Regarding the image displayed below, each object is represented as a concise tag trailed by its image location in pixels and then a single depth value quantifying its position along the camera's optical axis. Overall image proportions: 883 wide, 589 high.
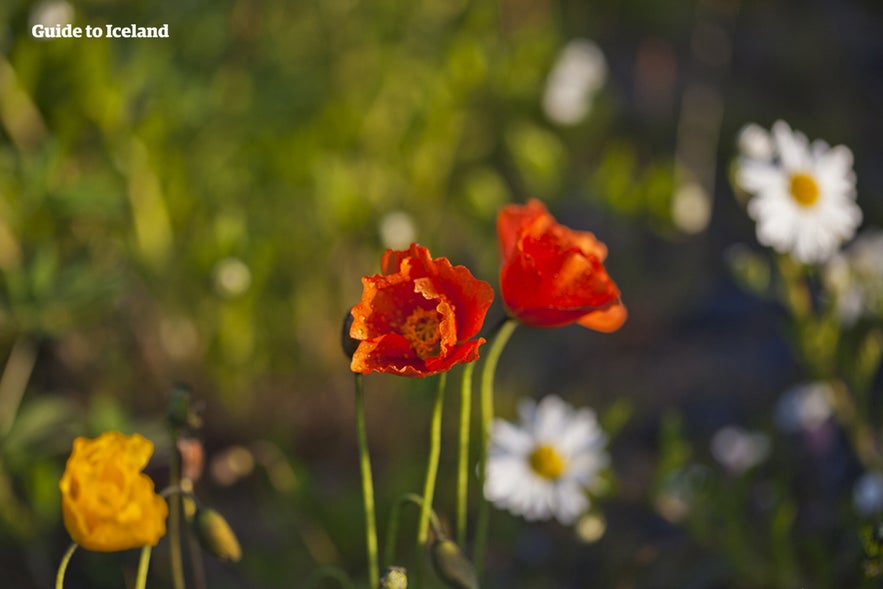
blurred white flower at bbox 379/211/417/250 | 1.13
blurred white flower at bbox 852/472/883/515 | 0.98
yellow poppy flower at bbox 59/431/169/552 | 0.83
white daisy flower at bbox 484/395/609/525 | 0.97
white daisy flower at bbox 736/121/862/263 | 0.98
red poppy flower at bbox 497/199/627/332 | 0.86
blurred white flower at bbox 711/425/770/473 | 1.06
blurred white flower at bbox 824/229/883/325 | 1.04
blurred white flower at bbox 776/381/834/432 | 1.07
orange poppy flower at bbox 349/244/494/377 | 0.84
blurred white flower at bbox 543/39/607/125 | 1.41
